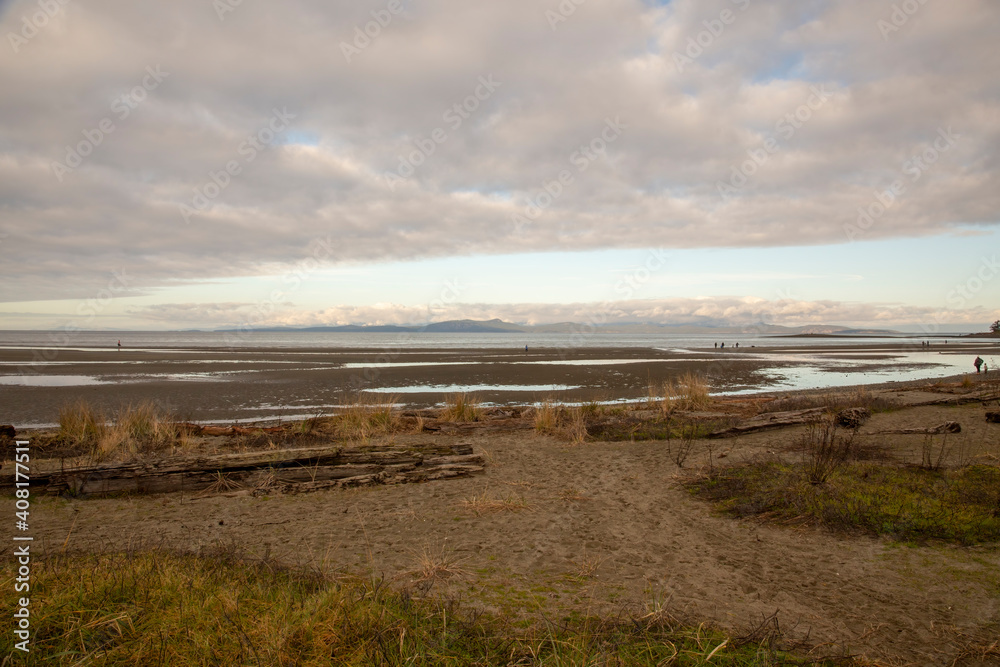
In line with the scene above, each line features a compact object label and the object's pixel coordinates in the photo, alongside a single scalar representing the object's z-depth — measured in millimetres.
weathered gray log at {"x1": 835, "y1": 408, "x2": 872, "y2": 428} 11211
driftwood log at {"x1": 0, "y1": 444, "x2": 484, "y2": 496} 7797
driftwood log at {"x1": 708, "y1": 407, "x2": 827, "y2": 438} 11412
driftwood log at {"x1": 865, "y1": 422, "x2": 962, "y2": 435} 10156
